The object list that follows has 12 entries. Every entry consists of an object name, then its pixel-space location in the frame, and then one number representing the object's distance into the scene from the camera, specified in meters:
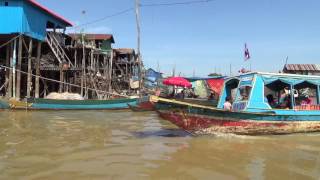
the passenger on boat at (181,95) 15.13
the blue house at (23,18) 14.57
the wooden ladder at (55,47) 17.16
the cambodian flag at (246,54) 10.05
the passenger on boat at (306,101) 8.38
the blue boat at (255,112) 7.37
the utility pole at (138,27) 15.72
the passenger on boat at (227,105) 7.95
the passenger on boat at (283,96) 8.39
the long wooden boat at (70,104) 13.44
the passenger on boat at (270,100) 8.13
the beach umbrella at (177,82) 15.52
